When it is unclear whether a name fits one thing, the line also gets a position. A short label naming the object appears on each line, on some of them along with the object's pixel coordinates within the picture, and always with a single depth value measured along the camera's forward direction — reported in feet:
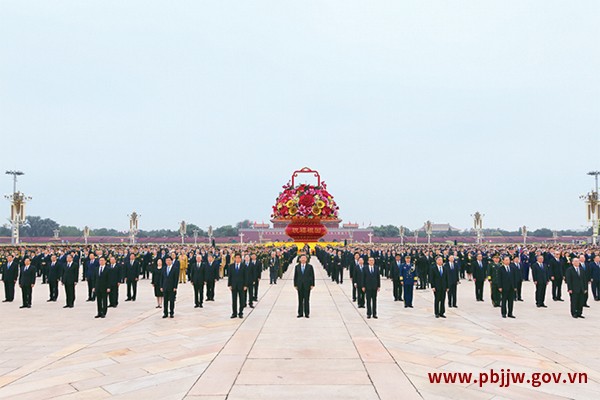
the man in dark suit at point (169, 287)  43.62
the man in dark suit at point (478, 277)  56.39
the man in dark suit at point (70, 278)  49.03
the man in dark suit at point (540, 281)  51.03
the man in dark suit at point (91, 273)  51.67
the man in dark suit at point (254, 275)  48.79
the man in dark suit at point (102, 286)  43.99
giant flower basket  169.78
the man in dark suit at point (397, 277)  52.47
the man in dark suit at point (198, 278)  50.34
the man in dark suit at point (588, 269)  55.51
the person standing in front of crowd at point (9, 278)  53.16
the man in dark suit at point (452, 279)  47.36
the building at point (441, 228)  605.31
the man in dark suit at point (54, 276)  53.78
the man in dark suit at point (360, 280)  43.94
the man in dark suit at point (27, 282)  50.03
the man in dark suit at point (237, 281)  42.50
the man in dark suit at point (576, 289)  43.47
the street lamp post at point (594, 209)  203.20
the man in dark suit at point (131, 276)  57.21
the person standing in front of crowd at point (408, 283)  49.78
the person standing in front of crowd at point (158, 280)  47.32
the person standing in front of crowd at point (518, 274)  46.60
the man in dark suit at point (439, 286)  43.42
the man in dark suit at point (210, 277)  52.54
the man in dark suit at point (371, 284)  42.45
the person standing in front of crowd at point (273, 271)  78.12
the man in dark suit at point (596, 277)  54.39
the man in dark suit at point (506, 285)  43.19
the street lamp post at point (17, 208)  187.11
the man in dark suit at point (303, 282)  42.32
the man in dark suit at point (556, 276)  56.03
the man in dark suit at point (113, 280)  46.29
